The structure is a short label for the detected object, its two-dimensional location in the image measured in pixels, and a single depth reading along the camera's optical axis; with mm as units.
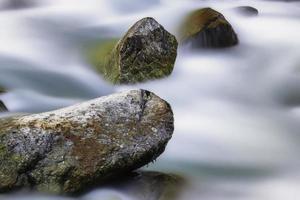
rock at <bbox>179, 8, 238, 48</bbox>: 16900
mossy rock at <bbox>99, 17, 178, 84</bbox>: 14177
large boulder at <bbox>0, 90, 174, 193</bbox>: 8465
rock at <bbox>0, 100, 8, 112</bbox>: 12190
